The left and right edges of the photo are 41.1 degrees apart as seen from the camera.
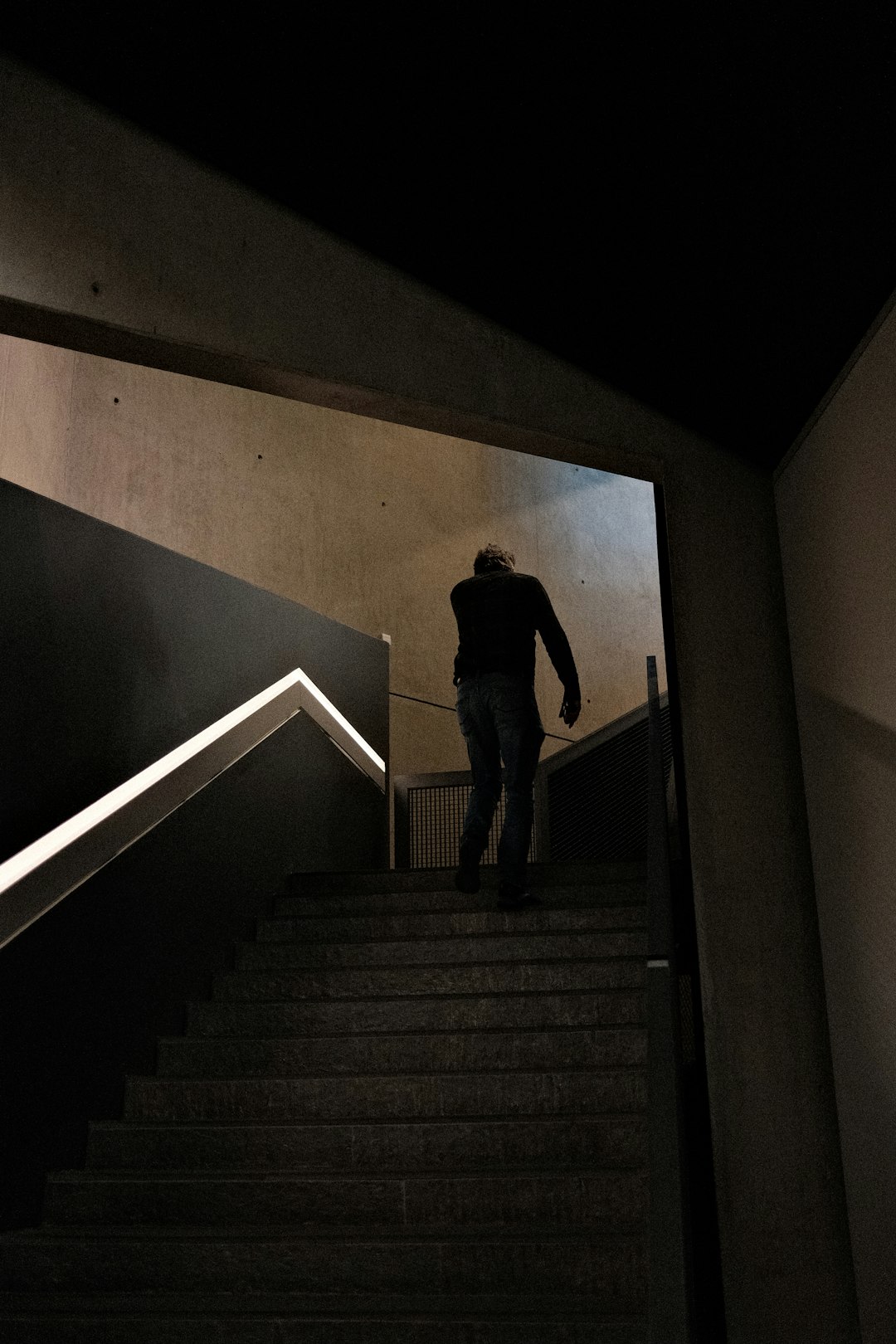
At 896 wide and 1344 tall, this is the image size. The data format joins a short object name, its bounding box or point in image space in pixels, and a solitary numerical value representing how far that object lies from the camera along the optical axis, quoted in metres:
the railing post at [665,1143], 1.28
